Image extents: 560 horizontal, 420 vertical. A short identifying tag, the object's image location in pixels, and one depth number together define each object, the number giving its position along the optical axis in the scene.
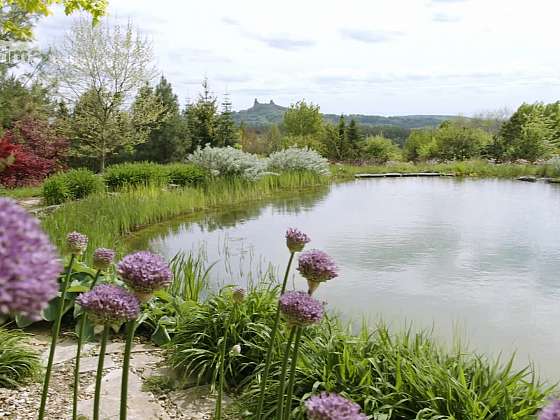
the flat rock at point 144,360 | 2.79
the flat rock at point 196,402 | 2.36
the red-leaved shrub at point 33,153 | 11.84
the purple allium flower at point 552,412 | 0.59
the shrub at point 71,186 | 8.62
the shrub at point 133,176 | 9.69
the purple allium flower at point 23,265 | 0.49
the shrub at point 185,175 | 10.18
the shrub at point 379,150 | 21.83
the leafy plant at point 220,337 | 2.68
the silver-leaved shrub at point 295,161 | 13.18
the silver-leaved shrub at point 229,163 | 10.77
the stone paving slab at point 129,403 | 2.29
